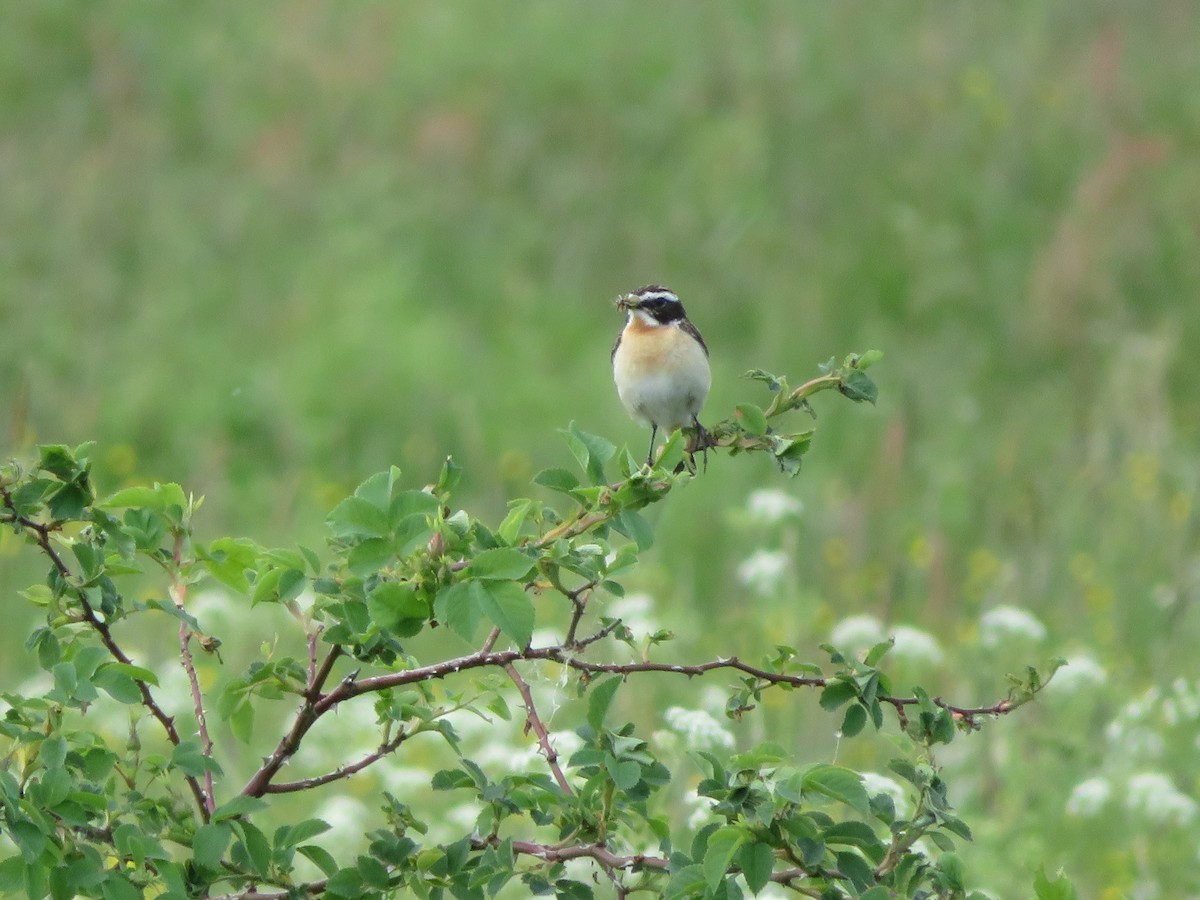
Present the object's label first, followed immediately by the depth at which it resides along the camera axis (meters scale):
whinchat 10.44
